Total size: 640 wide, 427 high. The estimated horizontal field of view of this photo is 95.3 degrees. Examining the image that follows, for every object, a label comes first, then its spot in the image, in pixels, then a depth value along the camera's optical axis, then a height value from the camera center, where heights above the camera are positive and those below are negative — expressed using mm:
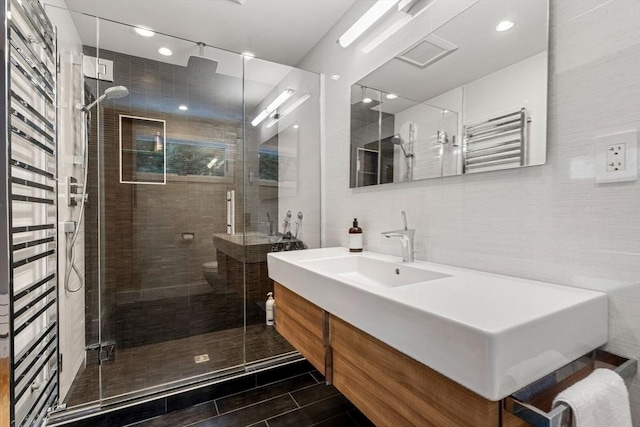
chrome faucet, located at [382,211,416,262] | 1339 -150
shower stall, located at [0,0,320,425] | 1739 +29
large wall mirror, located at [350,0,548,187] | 986 +467
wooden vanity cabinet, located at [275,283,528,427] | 629 -475
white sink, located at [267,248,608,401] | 574 -267
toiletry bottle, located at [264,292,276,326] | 2118 -740
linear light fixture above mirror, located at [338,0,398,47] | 1448 +993
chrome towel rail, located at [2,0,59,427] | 1106 -1
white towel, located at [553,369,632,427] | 613 -417
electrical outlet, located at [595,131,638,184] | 757 +142
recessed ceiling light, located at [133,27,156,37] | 1909 +1169
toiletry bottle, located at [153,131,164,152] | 2127 +471
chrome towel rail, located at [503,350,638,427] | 575 -403
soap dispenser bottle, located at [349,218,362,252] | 1707 -179
